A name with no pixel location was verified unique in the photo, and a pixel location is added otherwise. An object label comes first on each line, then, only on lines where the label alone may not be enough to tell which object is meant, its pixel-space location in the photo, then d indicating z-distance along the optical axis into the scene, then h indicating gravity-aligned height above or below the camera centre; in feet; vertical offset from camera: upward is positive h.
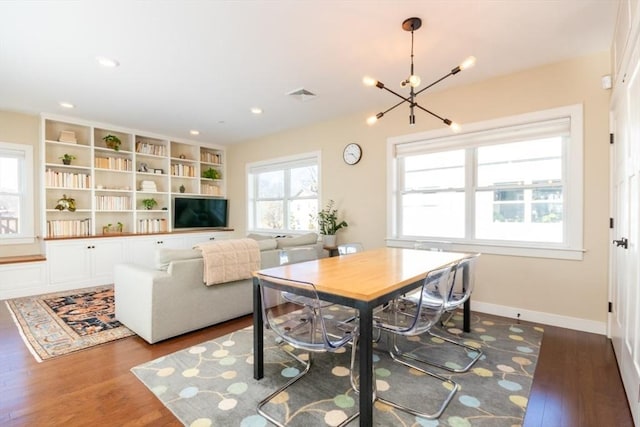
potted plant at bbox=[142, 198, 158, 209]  19.06 +0.45
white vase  15.04 -1.50
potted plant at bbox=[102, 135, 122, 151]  17.35 +3.90
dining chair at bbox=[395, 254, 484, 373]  7.55 -2.38
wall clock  15.01 +2.76
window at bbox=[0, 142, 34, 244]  14.82 +0.81
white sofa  8.82 -2.69
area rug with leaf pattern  5.71 -3.81
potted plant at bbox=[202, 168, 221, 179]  21.94 +2.62
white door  5.50 -0.51
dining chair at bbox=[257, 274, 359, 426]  5.71 -2.47
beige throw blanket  9.68 -1.63
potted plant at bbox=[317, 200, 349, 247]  15.11 -0.70
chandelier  6.80 +3.06
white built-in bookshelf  15.90 +2.03
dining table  5.08 -1.40
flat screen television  20.16 -0.14
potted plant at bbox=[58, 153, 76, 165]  15.96 +2.70
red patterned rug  8.83 -3.82
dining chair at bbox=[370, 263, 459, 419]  5.99 -2.50
